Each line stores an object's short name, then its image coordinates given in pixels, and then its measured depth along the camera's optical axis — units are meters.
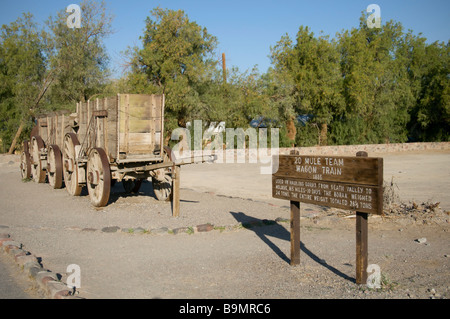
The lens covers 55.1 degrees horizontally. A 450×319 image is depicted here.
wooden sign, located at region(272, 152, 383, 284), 5.00
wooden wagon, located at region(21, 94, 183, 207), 9.34
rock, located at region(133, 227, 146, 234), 7.75
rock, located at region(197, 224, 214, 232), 7.93
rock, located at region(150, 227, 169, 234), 7.74
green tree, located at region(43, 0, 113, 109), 25.14
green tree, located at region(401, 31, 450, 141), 37.97
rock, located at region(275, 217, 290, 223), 8.70
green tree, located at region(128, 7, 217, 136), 24.14
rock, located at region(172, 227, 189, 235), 7.75
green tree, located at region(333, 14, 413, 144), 32.25
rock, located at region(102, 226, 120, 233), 7.82
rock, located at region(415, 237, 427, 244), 7.12
